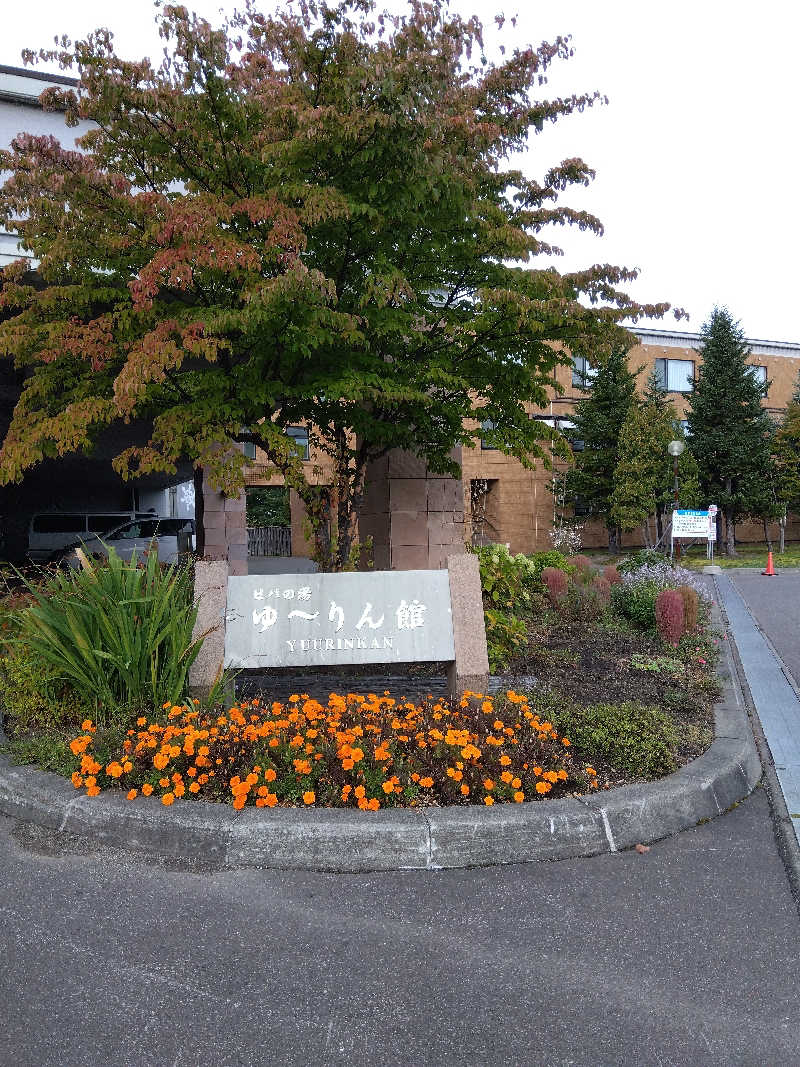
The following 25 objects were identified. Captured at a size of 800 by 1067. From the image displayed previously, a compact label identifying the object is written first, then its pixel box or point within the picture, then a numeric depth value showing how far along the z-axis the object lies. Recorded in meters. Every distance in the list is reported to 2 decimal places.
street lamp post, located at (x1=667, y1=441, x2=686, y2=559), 21.39
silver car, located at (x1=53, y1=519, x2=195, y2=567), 16.78
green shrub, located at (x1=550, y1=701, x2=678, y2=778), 3.84
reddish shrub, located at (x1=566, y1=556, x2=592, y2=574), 10.70
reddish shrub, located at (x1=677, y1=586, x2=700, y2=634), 7.68
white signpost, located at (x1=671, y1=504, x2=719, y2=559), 20.34
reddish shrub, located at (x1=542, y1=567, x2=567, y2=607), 8.88
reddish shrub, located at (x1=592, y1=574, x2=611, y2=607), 8.86
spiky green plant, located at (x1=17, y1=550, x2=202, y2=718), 4.24
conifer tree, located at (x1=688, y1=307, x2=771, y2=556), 28.67
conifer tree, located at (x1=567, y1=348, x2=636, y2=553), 28.77
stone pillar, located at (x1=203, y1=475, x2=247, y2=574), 11.19
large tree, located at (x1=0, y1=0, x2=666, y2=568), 4.25
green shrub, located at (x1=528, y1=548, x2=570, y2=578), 10.69
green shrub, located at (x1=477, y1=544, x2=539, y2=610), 8.12
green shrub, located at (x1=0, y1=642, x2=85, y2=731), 4.40
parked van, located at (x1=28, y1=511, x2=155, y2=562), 18.70
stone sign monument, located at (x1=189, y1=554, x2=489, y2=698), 4.55
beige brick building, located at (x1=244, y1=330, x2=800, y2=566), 28.47
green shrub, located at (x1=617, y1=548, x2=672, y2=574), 13.72
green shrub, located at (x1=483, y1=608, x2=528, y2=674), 6.52
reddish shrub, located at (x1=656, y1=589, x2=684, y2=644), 7.10
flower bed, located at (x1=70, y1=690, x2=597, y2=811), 3.43
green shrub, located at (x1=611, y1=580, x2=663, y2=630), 8.07
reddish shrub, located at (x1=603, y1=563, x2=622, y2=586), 10.10
